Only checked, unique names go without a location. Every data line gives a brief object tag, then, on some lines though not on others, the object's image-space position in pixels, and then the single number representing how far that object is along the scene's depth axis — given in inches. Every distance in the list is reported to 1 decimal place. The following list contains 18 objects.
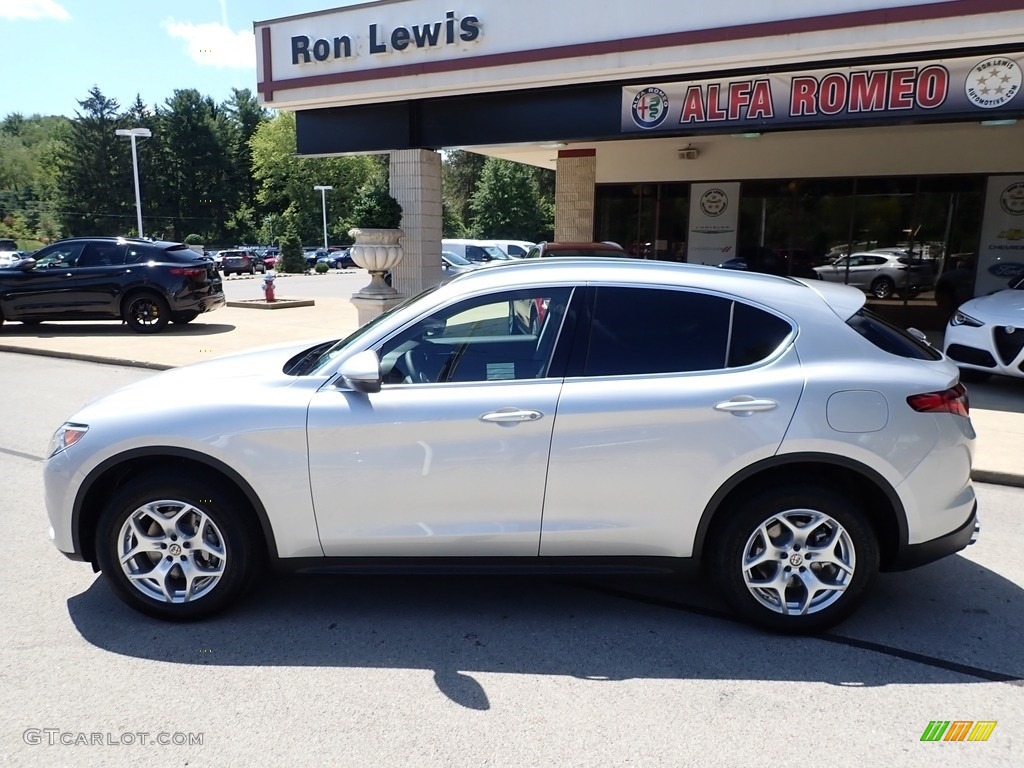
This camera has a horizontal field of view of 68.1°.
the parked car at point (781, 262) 610.9
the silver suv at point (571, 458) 132.6
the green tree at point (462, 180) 2701.8
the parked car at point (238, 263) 1840.6
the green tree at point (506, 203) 2221.9
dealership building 358.6
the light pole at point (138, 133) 1299.2
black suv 542.6
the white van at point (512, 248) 912.3
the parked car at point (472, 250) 874.8
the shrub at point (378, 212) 502.0
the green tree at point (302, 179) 2726.4
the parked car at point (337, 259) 2137.1
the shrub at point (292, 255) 1456.0
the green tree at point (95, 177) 2768.2
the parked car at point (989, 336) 321.4
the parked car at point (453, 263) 650.2
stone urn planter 497.0
